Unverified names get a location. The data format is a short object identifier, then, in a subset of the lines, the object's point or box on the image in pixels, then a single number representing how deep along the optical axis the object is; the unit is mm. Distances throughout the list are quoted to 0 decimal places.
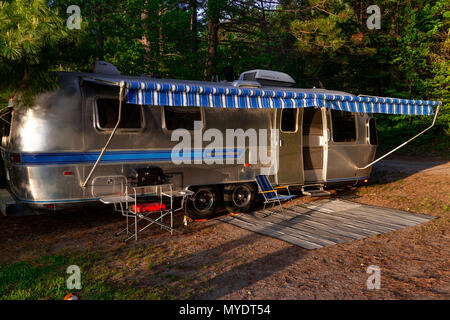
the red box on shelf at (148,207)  6098
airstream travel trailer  5738
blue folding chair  7562
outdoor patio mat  6277
